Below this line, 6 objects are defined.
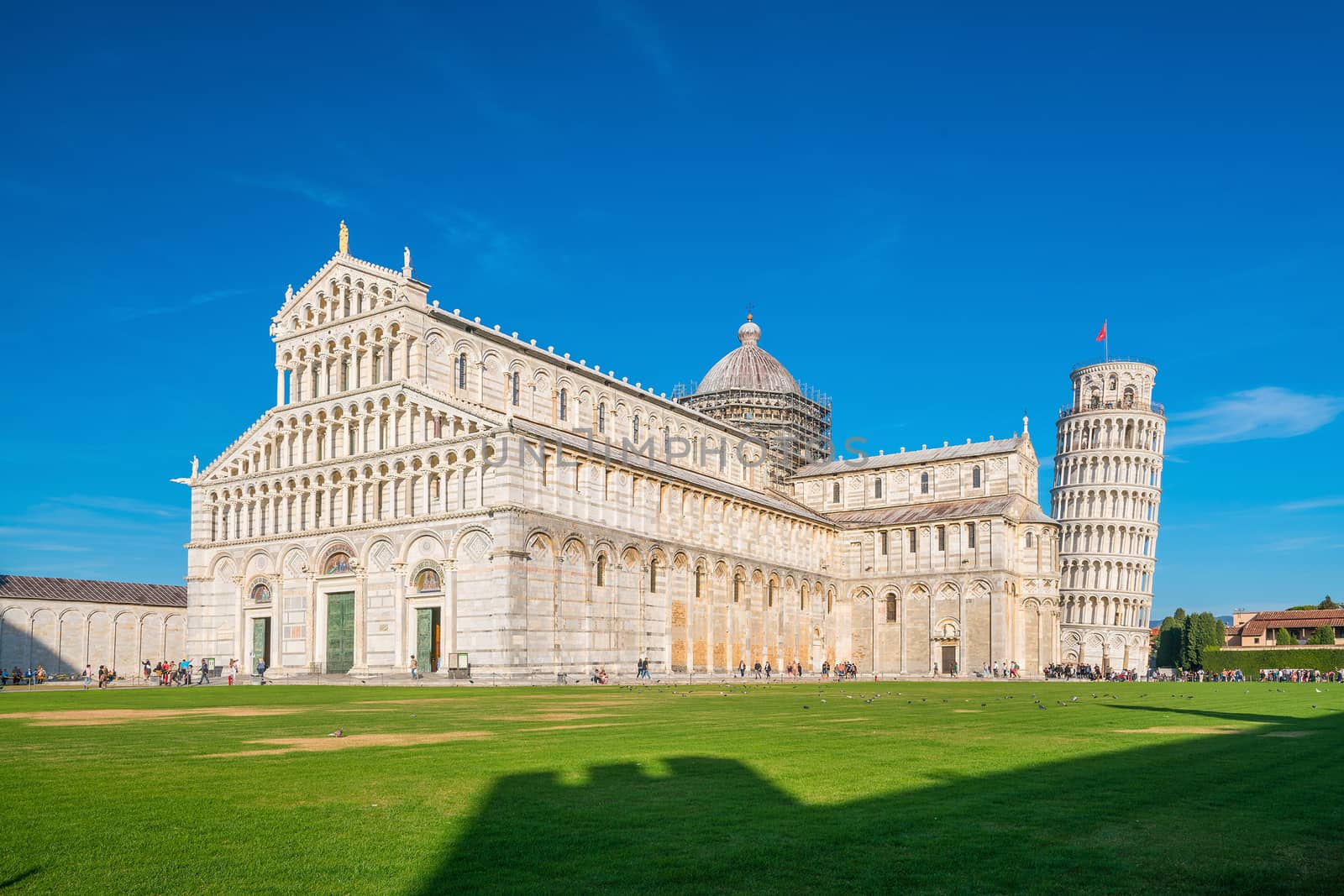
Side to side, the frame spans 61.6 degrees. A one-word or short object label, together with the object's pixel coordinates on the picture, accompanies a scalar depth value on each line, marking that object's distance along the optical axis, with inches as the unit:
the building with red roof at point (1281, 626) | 4574.3
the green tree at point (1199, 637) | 4350.4
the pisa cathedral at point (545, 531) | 2210.9
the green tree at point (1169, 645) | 4859.7
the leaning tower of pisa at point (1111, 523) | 4419.3
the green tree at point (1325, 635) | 4109.3
